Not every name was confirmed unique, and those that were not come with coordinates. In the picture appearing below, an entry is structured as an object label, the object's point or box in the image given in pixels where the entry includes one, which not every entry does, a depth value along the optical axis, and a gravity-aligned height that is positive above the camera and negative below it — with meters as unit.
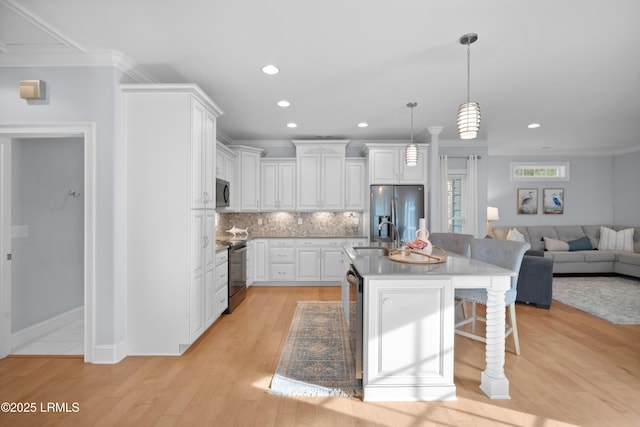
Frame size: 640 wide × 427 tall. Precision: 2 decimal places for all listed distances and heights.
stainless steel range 4.08 -0.83
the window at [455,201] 6.11 +0.21
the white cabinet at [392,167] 5.29 +0.77
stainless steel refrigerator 5.14 +0.07
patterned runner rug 2.32 -1.30
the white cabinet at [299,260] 5.49 -0.84
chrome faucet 4.89 -0.31
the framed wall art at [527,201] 7.19 +0.26
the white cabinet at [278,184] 5.69 +0.51
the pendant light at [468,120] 2.29 +0.68
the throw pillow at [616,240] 6.30 -0.55
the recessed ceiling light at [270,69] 2.98 +1.38
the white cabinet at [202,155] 2.95 +0.57
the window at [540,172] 7.24 +0.94
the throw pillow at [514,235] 6.45 -0.47
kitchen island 2.14 -0.81
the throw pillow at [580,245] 6.37 -0.66
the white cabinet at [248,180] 5.57 +0.57
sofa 5.96 -0.76
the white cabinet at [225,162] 4.72 +0.80
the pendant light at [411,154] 3.93 +0.73
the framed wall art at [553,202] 7.19 +0.24
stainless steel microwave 4.18 +0.25
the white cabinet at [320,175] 5.60 +0.66
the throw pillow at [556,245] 6.33 -0.66
